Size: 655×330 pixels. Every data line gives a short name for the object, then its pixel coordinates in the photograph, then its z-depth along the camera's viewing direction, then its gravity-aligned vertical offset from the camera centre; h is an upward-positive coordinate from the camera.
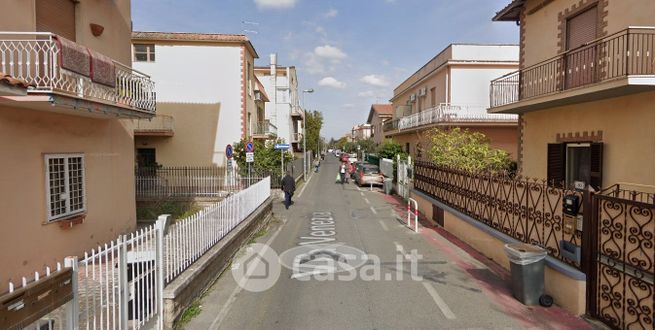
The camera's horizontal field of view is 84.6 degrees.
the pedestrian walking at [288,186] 15.24 -1.45
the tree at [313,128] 53.62 +3.84
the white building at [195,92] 20.17 +3.49
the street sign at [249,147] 15.06 +0.22
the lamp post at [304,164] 30.59 -1.07
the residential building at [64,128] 5.71 +0.49
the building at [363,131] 106.45 +6.73
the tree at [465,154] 12.97 -0.10
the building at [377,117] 51.84 +5.58
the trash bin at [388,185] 20.42 -1.92
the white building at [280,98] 37.62 +5.82
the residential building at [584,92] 7.35 +1.29
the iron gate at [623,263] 4.09 -1.37
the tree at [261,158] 18.14 -0.31
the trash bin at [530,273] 5.40 -1.86
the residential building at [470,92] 20.12 +3.56
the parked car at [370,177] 23.28 -1.64
